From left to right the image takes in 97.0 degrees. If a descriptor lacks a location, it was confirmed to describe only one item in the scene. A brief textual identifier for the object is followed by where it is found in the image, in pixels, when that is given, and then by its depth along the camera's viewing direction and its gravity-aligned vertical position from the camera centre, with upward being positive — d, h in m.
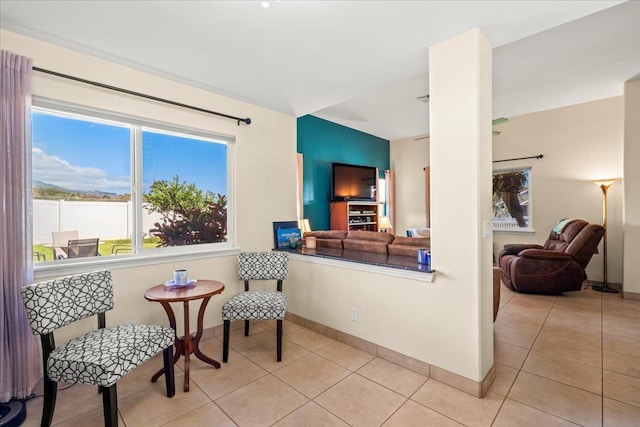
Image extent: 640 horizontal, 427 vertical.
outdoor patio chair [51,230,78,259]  2.23 -0.22
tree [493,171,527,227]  5.41 +0.39
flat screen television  5.39 +0.60
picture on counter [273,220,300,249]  3.59 -0.18
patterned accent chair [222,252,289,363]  2.49 -0.79
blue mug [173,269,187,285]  2.35 -0.54
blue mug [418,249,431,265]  2.38 -0.39
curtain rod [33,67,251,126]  2.11 +1.06
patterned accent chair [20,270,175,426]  1.58 -0.80
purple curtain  1.86 -0.08
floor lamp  4.40 -0.17
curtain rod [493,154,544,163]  5.15 +0.98
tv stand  5.30 -0.07
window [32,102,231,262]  2.23 +0.28
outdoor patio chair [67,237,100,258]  2.31 -0.28
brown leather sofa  2.86 -0.34
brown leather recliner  3.99 -0.78
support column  1.97 +0.12
